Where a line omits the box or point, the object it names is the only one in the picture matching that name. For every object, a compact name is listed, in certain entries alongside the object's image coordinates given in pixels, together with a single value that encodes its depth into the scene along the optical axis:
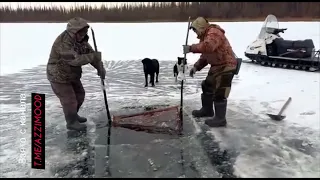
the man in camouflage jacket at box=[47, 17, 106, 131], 2.98
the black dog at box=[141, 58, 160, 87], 5.21
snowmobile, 6.43
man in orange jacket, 3.08
